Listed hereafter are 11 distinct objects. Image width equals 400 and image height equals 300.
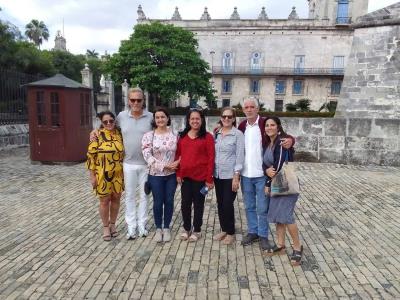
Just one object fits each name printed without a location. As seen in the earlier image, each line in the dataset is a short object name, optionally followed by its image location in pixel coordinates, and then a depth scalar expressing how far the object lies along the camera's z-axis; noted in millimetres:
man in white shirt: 4016
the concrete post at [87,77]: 14320
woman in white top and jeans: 4152
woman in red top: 4109
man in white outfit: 4227
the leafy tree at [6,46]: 22500
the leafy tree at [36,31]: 60469
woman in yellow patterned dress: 4180
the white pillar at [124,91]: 17128
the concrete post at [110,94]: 14777
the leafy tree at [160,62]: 25312
